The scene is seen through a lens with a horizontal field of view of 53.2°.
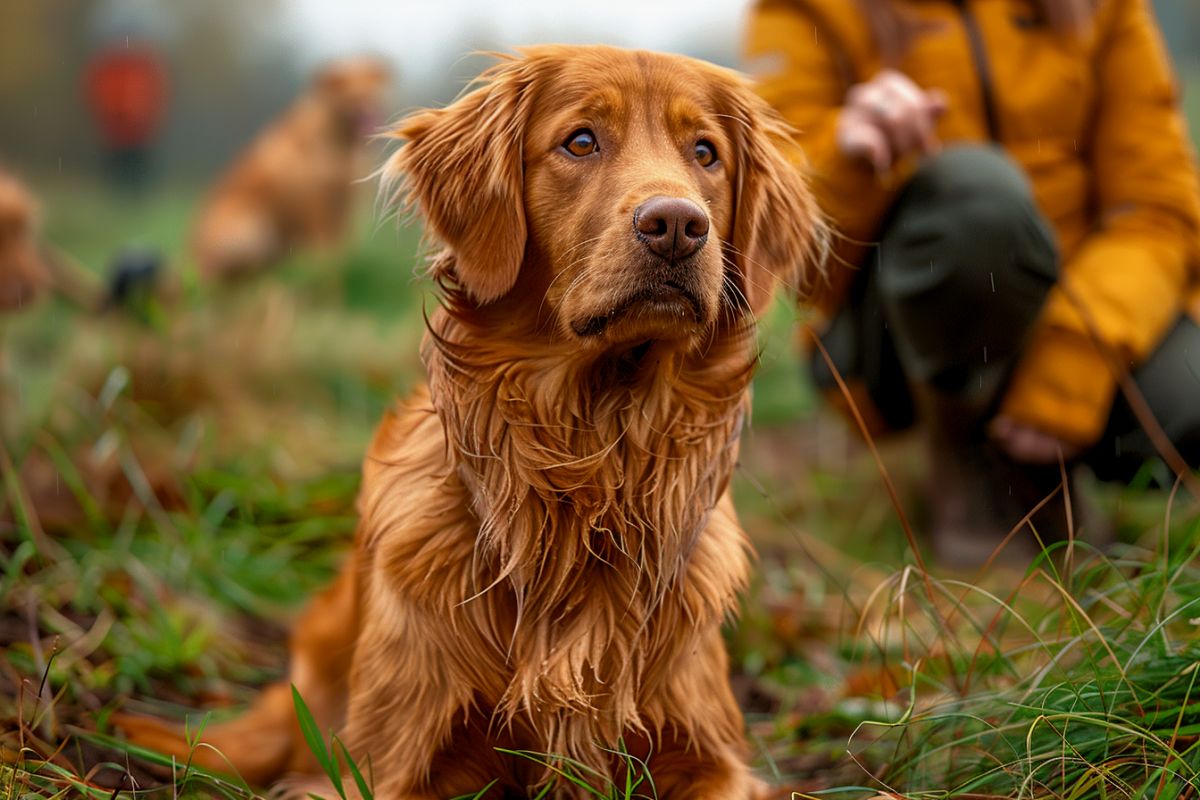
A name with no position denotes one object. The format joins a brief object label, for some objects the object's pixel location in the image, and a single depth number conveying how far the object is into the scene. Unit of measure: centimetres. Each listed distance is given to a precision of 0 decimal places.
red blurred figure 934
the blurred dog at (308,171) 744
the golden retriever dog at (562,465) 202
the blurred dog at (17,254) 391
